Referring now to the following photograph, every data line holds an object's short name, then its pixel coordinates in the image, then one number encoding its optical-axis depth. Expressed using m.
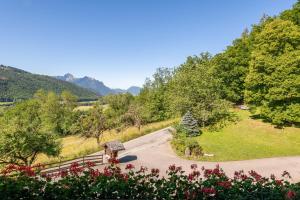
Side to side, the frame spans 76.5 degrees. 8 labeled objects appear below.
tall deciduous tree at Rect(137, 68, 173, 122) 46.47
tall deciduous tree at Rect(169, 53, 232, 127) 29.40
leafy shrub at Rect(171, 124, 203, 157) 20.77
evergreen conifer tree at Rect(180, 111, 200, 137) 26.64
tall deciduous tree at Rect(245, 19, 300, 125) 23.61
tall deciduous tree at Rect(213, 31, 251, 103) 36.05
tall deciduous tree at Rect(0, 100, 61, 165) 17.92
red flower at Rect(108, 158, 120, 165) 7.51
